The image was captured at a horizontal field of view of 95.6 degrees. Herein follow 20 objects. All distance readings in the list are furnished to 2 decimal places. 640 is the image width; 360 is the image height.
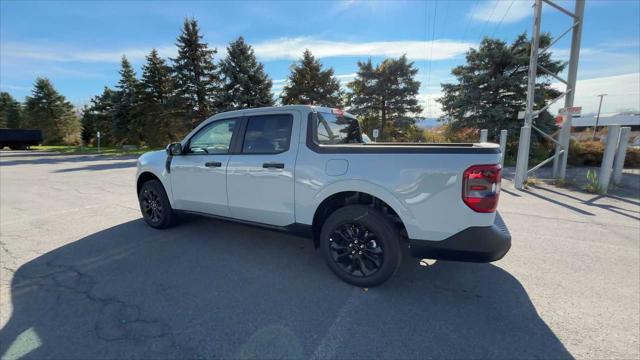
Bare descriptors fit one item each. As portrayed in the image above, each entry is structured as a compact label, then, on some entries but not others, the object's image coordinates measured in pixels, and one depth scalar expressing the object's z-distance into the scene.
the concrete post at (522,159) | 8.28
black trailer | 28.45
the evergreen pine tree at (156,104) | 26.00
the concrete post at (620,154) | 7.98
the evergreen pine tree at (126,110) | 27.23
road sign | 8.31
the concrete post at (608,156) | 7.53
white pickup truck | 2.54
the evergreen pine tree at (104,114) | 29.28
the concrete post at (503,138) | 9.52
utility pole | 8.20
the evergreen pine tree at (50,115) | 33.78
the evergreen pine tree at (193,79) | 24.34
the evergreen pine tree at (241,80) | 22.98
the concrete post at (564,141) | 8.82
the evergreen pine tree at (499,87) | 13.85
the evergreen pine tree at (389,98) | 21.36
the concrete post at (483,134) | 10.48
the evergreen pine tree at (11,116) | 39.97
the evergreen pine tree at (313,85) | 24.39
